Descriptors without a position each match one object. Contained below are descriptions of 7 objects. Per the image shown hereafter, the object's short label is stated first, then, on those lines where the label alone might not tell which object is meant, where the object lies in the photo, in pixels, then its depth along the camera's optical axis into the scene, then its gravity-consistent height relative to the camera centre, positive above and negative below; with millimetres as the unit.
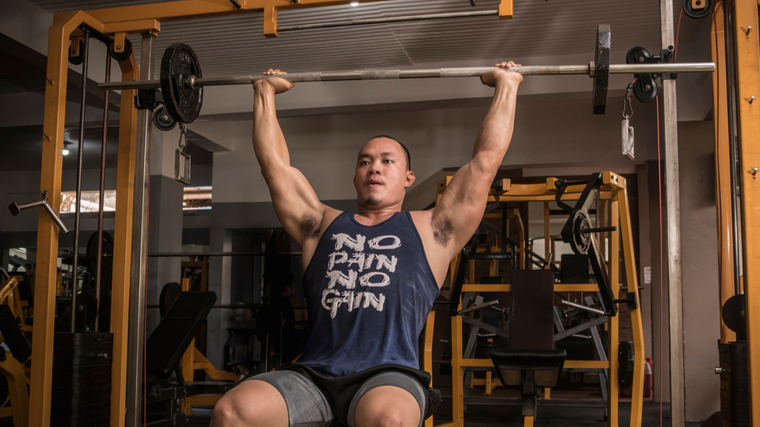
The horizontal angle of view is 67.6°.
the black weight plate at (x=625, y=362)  3164 -519
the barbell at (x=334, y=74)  1643 +594
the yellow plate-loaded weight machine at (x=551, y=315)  2951 -270
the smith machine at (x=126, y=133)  1925 +495
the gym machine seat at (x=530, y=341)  2916 -425
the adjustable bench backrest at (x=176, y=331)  3518 -425
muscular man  1316 -15
